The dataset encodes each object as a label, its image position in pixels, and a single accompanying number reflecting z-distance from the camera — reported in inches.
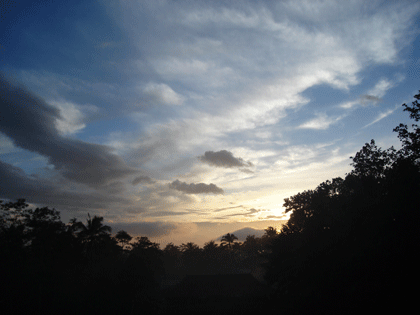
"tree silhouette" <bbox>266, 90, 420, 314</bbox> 696.4
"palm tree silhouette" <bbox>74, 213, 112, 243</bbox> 1536.7
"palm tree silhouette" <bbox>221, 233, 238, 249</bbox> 3494.1
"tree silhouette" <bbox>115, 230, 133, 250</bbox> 1821.9
